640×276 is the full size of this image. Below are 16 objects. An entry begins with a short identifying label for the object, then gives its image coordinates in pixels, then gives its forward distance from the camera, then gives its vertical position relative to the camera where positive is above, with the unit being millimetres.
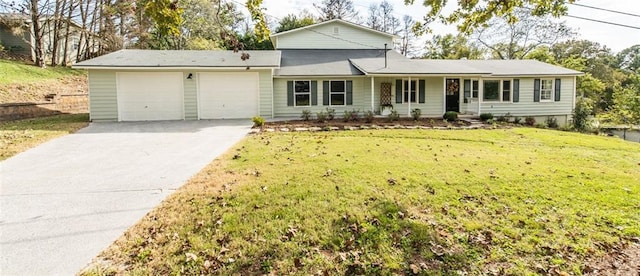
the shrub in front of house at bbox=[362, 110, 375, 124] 14623 -308
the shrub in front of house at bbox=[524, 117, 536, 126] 16594 -651
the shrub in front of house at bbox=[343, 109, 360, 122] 14828 -297
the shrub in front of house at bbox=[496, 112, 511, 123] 16400 -500
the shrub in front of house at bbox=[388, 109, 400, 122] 14994 -321
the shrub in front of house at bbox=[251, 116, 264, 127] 12666 -422
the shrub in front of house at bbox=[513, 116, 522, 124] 16578 -594
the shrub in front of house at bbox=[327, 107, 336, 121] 14966 -206
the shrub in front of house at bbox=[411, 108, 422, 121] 15406 -247
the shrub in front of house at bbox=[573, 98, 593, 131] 17016 -535
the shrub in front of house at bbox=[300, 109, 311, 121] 15027 -243
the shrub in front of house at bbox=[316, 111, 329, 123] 14406 -358
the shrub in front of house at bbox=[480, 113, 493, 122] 15586 -408
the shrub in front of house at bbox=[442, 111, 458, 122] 15422 -369
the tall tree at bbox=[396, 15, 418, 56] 38094 +6883
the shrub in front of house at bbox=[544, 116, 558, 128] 16734 -754
